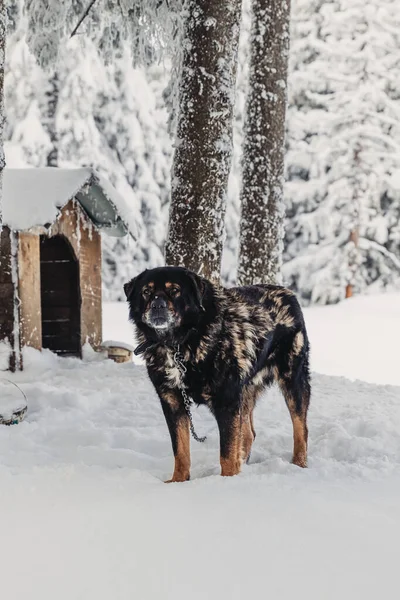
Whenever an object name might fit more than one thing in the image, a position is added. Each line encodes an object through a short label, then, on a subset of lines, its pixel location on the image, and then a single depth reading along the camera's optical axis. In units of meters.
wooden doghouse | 7.90
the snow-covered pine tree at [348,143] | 23.27
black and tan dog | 3.98
